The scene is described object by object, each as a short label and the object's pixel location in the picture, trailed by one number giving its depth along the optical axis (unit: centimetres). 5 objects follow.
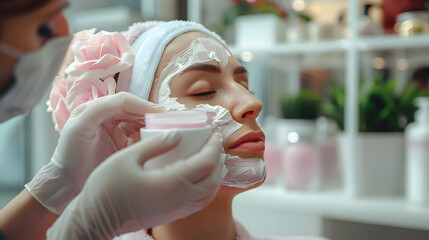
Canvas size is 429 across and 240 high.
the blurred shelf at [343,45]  126
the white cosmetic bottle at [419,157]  114
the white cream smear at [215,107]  62
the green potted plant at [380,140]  125
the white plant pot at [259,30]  151
